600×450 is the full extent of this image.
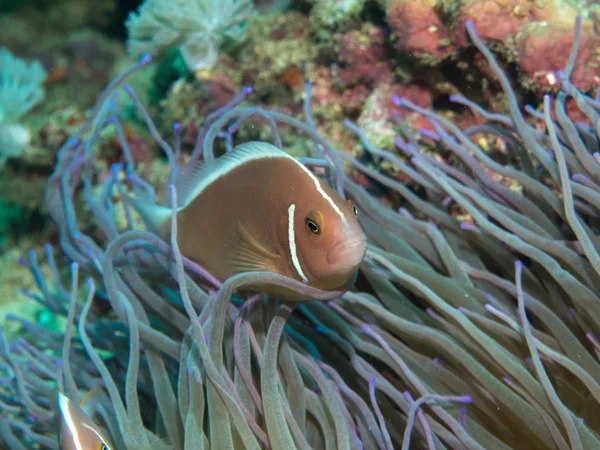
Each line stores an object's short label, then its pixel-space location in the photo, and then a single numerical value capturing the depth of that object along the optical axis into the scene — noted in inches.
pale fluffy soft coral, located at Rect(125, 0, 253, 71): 14.3
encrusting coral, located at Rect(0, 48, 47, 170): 16.9
